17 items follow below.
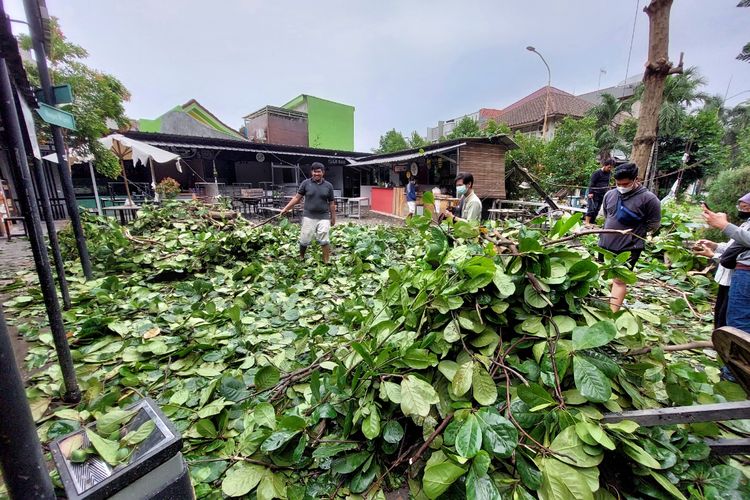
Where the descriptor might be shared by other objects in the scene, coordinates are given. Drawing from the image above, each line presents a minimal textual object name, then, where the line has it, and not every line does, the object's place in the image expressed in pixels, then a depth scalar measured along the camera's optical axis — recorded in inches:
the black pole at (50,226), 97.8
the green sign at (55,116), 99.0
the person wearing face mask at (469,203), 179.6
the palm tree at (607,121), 824.9
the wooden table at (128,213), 301.5
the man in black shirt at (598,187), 264.5
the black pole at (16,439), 27.7
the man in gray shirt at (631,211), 123.3
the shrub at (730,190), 250.0
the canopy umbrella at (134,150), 356.5
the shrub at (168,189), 394.8
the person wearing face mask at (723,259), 90.2
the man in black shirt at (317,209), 200.8
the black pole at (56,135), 119.6
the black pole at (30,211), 67.5
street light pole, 563.9
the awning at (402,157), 450.6
